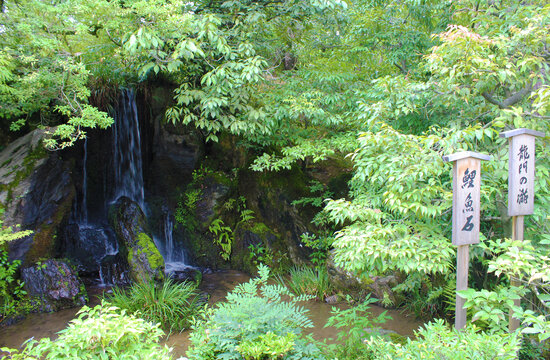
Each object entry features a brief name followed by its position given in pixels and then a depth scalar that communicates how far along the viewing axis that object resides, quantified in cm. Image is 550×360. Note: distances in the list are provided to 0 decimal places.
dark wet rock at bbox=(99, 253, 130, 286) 709
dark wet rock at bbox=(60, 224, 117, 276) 764
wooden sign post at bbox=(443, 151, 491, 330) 320
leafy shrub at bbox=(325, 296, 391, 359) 358
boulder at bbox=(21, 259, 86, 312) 615
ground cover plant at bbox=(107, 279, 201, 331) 544
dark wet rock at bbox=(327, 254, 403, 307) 569
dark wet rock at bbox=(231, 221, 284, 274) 777
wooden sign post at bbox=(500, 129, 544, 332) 327
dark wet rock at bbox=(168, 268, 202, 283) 721
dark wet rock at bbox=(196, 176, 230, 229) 854
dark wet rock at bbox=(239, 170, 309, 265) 757
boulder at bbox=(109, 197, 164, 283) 675
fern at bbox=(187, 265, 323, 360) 269
